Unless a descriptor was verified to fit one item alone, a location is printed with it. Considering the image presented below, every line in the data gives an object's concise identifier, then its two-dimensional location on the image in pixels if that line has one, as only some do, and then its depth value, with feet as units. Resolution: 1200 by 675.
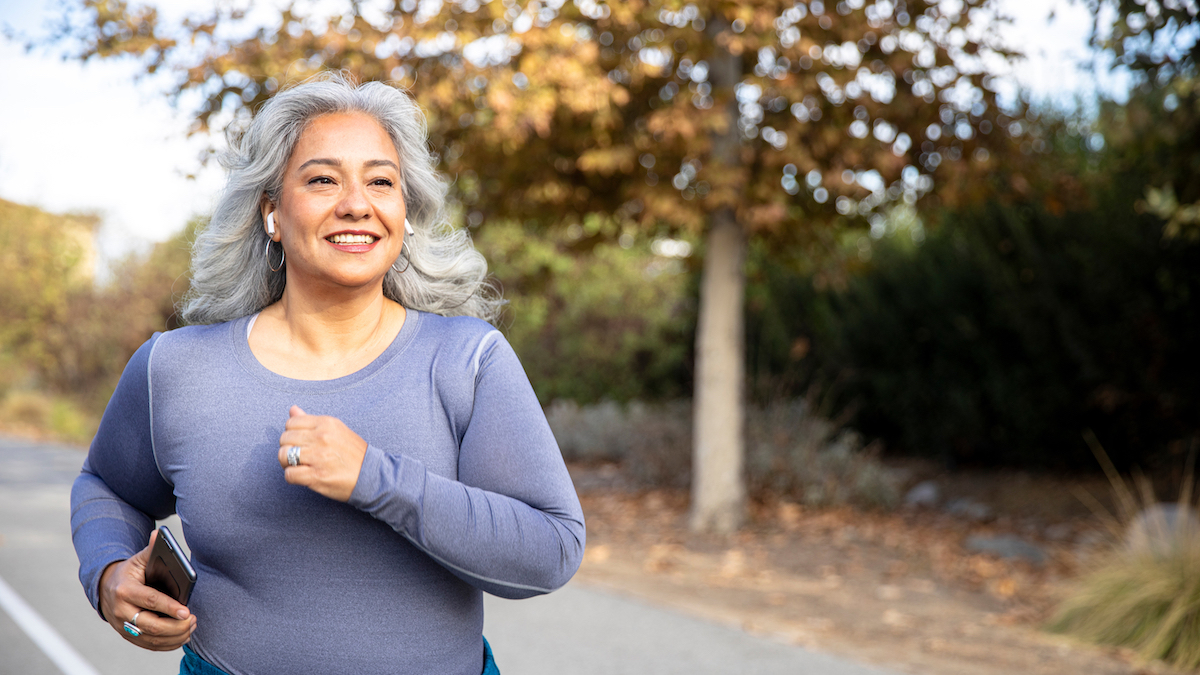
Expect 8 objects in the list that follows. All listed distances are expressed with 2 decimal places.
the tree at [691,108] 23.20
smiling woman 5.00
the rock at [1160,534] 18.40
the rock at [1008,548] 26.04
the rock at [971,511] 34.14
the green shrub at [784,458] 32.86
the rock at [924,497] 36.95
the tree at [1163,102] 19.51
